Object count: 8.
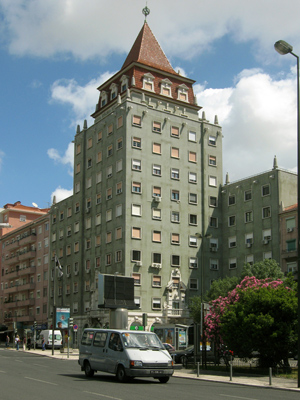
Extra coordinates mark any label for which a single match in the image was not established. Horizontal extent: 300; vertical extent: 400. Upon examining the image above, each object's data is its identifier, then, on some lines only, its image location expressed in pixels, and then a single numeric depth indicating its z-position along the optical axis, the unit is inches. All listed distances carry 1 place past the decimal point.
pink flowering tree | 979.9
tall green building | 2257.6
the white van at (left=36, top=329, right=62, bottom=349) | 2356.1
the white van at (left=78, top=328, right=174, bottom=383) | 724.0
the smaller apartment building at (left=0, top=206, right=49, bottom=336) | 3026.6
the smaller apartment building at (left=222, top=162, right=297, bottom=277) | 2167.8
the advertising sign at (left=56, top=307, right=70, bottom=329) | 2025.1
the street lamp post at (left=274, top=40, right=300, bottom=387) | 796.0
